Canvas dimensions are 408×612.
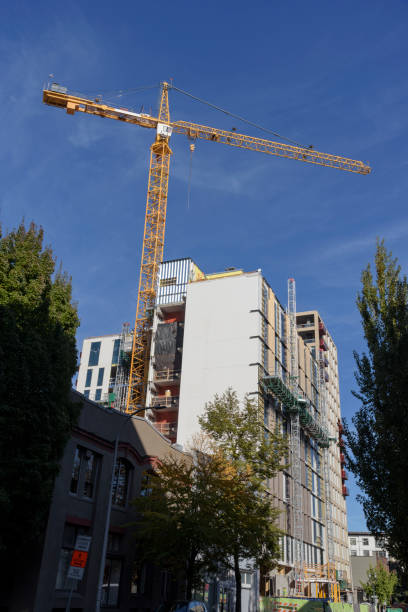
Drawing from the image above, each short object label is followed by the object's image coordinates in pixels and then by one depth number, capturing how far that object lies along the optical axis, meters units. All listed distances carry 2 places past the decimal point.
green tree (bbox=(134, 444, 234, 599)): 25.98
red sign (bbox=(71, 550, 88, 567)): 17.27
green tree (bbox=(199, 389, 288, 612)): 28.30
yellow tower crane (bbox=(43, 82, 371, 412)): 71.31
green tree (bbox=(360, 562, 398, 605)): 82.62
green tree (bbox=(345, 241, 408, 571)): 21.48
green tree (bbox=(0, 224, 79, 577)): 17.97
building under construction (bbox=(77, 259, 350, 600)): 60.19
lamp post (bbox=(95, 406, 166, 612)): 21.83
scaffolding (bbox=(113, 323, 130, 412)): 73.55
